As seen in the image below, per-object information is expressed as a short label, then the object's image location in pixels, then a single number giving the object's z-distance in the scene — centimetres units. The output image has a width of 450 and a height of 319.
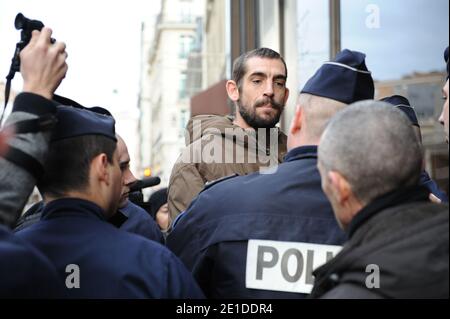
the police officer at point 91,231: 285
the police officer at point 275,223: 322
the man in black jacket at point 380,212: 232
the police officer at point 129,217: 433
